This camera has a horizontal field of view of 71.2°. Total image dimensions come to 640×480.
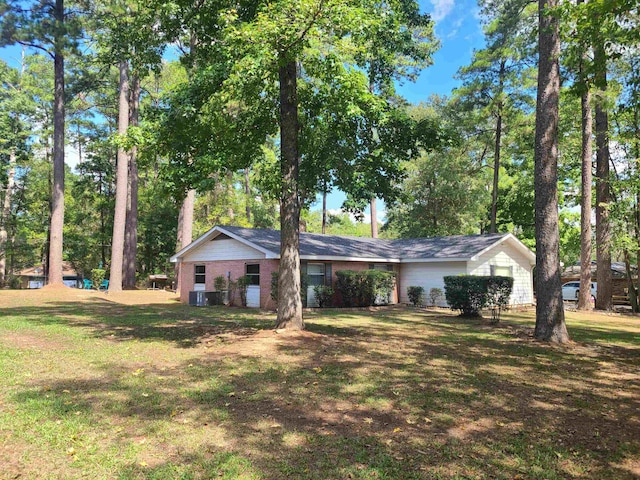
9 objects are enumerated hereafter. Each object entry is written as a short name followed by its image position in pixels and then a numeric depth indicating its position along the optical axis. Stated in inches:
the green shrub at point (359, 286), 759.1
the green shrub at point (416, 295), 820.6
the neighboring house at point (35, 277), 2080.7
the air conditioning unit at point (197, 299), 751.7
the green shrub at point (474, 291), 582.9
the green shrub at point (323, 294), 733.9
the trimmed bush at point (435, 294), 805.2
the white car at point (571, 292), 1073.1
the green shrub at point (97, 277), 1330.0
